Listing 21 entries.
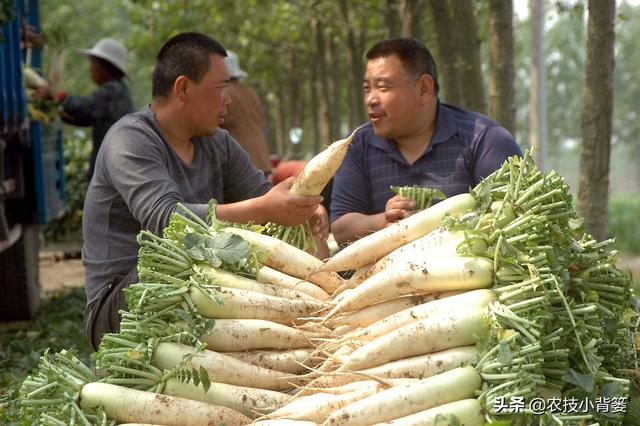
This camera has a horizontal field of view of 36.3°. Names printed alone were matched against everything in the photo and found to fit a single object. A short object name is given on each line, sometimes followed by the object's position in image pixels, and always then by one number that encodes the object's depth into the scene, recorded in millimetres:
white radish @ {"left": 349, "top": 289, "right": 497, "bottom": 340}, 3574
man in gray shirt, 4820
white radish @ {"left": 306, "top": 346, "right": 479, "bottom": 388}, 3529
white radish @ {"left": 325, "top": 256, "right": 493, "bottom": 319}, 3627
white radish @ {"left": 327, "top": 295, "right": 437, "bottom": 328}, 3885
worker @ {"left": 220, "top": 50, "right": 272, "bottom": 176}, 10531
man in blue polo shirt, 5648
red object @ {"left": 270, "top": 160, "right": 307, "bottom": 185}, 10633
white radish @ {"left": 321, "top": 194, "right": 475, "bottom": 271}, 4008
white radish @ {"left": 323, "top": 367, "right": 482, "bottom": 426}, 3391
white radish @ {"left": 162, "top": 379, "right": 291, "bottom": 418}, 3584
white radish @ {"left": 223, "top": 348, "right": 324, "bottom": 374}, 3791
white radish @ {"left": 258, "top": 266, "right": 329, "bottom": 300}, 4086
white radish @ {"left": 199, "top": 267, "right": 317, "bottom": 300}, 3895
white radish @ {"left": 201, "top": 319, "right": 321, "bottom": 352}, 3744
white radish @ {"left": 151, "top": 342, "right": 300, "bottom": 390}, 3576
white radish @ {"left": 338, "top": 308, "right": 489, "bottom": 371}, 3527
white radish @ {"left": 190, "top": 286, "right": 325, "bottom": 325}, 3734
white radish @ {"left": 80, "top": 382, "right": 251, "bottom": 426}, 3484
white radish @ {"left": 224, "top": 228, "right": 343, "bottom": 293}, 4145
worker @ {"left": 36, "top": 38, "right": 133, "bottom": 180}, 10148
